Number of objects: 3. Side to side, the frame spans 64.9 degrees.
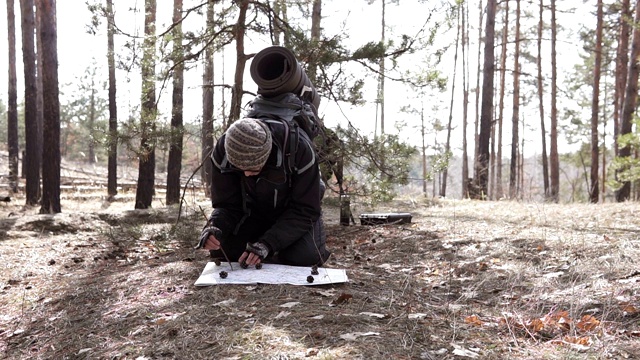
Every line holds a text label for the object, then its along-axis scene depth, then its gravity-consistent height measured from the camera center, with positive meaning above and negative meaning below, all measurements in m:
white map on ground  3.25 -0.67
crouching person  3.23 -0.15
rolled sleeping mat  4.16 +0.87
